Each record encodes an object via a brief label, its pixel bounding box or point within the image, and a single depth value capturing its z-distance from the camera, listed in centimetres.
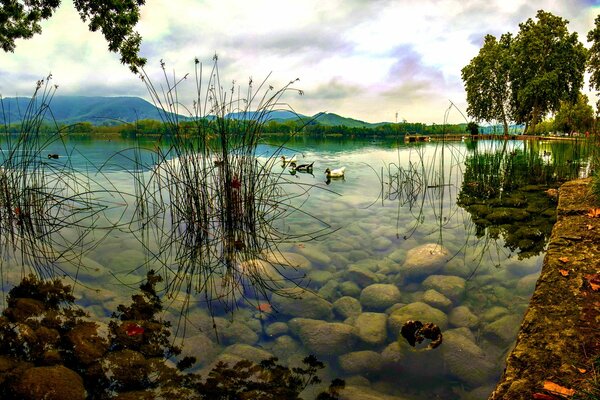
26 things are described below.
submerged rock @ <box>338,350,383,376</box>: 214
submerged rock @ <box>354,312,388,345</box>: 245
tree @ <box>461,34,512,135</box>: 2922
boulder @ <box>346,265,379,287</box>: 338
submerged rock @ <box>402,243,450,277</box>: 357
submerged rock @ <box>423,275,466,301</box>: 310
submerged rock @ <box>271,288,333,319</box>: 279
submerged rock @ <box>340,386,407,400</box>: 187
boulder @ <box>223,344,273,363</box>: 220
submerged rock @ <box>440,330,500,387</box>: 207
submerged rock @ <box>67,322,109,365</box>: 206
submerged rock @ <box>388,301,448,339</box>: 260
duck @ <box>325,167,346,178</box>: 1036
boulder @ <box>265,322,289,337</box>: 253
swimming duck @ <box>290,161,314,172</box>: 1225
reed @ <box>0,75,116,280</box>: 377
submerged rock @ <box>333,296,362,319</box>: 280
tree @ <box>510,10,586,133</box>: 2716
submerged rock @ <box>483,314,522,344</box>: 245
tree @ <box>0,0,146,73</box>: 723
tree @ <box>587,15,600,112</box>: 2217
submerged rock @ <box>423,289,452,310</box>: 290
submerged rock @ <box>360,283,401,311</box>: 294
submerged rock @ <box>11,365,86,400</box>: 169
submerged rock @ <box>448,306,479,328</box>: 265
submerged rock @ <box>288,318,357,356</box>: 235
